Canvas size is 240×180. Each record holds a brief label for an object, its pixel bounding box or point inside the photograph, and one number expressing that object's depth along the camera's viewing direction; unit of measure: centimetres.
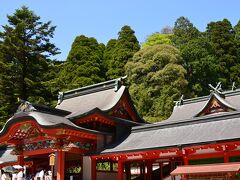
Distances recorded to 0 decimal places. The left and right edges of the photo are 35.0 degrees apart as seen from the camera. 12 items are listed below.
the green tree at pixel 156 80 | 3912
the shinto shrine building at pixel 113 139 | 1570
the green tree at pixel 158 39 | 5391
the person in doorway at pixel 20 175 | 2028
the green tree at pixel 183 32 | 5146
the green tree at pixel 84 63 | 4972
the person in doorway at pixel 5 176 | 2250
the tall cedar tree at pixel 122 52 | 4950
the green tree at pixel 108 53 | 5312
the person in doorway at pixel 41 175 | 2077
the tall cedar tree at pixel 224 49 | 4797
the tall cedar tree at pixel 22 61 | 3584
